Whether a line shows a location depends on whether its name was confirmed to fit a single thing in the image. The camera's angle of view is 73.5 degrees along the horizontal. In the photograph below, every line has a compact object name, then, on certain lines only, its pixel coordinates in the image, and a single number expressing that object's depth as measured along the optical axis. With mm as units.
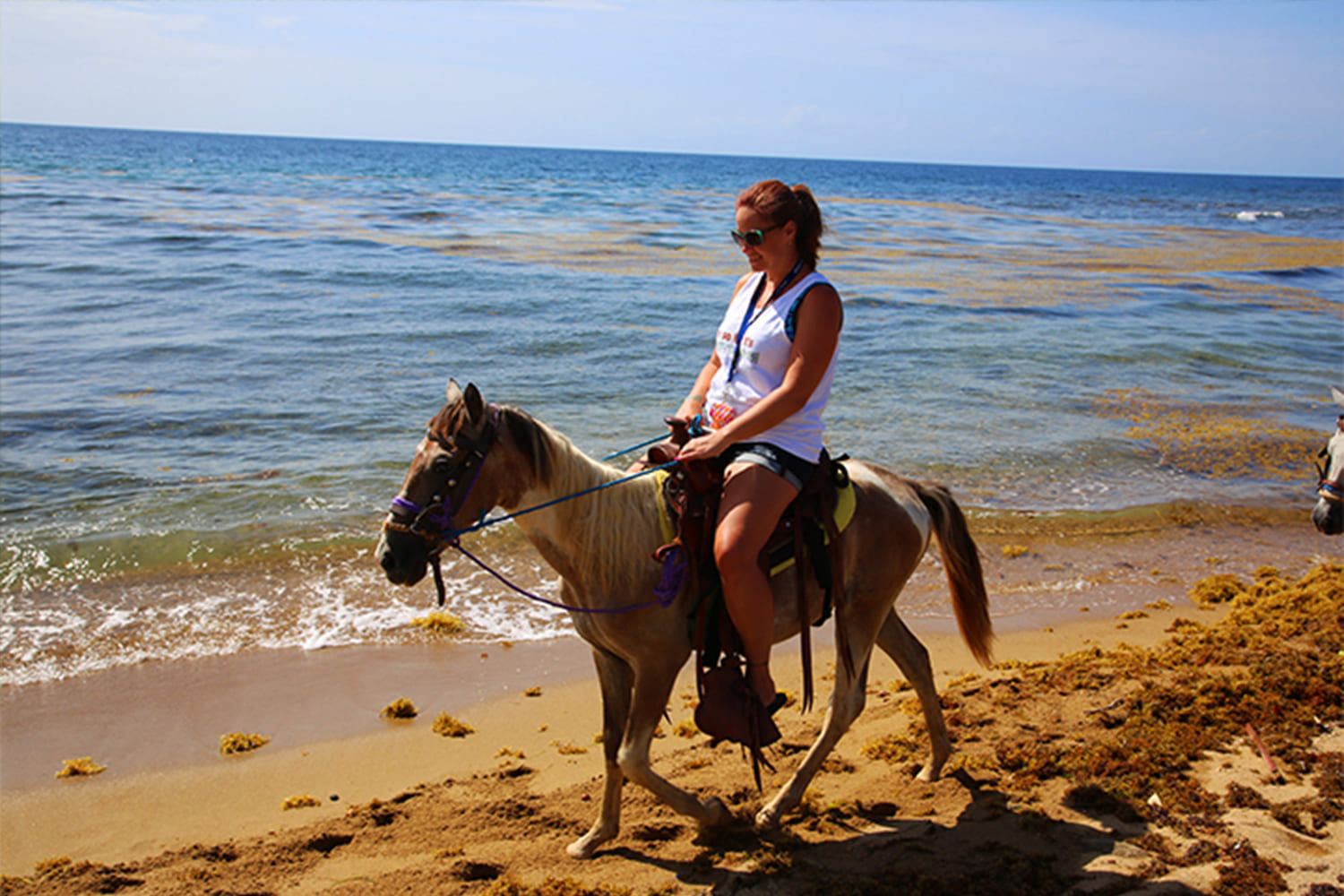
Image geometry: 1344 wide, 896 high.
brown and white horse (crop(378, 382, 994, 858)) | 3441
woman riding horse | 3570
